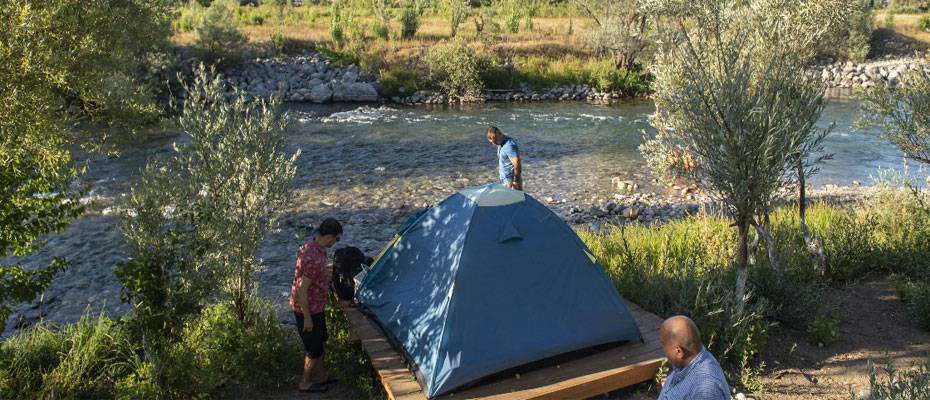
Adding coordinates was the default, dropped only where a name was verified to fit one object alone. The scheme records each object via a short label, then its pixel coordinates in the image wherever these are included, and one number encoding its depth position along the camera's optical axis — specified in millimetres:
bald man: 4309
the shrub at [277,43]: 35219
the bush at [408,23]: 39031
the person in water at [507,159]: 11125
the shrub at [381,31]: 38375
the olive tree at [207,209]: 7086
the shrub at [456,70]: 32531
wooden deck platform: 6410
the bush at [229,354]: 6805
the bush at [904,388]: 4227
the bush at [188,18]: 37078
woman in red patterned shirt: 6875
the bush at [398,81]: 32469
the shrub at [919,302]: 8125
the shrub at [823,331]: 7832
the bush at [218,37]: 32438
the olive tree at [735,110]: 7180
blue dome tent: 6664
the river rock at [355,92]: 31078
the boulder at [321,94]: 30578
